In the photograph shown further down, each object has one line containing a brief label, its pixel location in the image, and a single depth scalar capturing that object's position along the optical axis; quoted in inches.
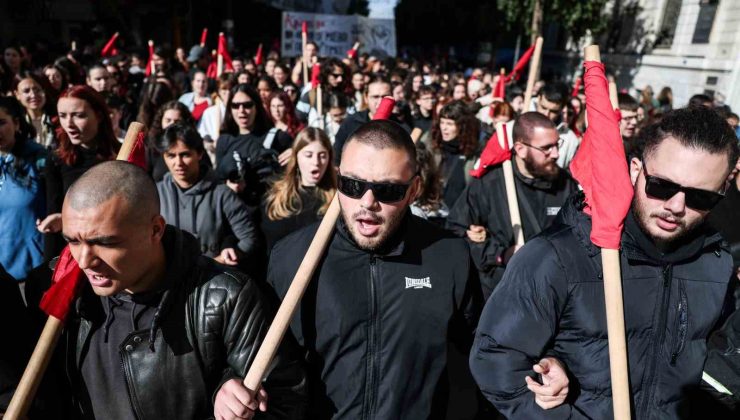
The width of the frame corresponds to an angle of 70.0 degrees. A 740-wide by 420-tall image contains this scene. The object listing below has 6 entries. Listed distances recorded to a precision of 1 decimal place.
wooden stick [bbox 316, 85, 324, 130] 241.6
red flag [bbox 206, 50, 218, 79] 416.2
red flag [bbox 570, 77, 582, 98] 325.0
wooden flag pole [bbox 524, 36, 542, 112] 138.3
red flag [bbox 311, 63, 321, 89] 273.4
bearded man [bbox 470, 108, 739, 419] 69.1
